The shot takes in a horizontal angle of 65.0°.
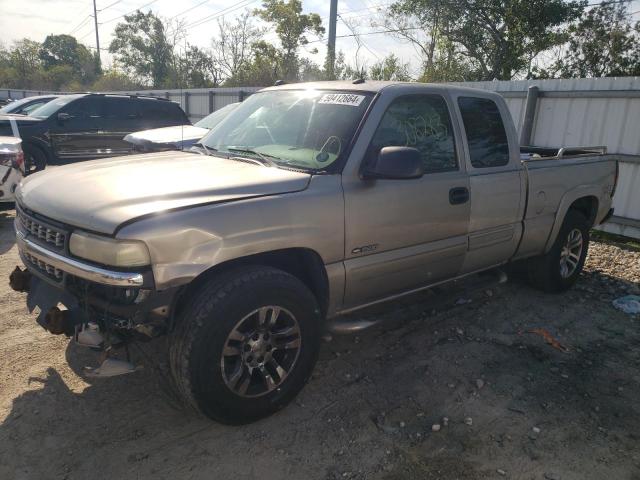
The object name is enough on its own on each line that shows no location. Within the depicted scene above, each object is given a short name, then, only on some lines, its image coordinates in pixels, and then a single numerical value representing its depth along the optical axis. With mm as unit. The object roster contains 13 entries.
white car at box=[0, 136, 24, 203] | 6582
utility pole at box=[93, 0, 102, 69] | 56794
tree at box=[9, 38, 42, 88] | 55247
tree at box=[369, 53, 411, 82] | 18938
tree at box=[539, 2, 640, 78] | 18578
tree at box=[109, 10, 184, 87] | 52812
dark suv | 10047
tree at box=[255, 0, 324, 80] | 32312
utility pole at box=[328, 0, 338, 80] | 23016
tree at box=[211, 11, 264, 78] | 34469
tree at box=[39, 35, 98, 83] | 62969
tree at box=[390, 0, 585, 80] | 17922
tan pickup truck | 2494
